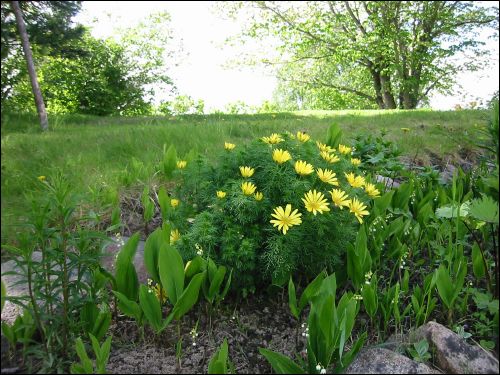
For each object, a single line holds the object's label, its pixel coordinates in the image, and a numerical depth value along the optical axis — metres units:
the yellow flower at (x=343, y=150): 2.34
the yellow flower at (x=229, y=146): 2.11
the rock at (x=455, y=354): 1.28
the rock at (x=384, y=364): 1.29
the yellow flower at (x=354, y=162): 2.29
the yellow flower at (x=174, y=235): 1.90
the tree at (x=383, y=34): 14.55
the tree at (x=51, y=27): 3.90
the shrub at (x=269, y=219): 1.72
